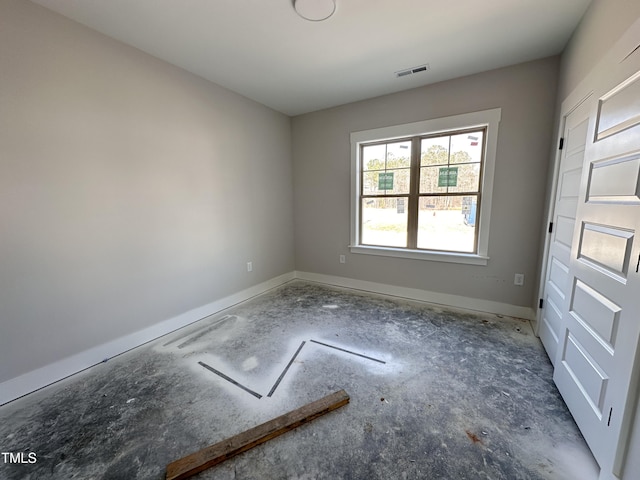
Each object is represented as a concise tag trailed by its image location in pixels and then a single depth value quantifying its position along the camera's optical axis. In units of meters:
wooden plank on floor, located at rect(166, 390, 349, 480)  1.24
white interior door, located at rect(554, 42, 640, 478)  1.09
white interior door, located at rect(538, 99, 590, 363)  1.82
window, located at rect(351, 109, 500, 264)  2.87
